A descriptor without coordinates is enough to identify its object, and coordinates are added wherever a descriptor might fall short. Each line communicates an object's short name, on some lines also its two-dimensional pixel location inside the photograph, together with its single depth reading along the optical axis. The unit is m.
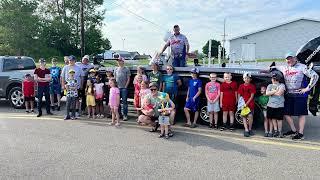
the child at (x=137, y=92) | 5.70
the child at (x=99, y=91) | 6.12
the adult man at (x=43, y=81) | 6.40
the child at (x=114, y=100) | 5.65
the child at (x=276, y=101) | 4.76
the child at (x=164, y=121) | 4.85
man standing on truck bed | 6.15
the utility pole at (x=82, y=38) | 16.55
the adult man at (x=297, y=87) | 4.71
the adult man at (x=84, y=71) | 6.40
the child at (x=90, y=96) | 6.13
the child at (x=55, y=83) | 6.85
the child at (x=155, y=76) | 5.56
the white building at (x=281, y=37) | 23.12
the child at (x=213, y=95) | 5.21
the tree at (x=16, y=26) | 33.70
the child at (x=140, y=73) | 5.75
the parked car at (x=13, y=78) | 7.25
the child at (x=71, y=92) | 6.05
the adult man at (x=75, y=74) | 6.23
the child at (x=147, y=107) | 5.04
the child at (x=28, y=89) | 6.74
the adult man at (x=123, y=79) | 5.88
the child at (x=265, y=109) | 4.90
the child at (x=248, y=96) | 4.94
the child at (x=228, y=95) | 5.14
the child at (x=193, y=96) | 5.33
